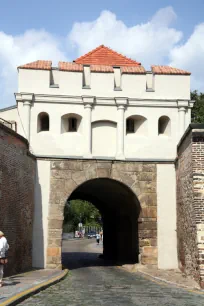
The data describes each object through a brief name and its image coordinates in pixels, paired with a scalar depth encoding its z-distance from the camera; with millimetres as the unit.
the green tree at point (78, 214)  66188
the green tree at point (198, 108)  26781
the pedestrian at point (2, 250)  10513
